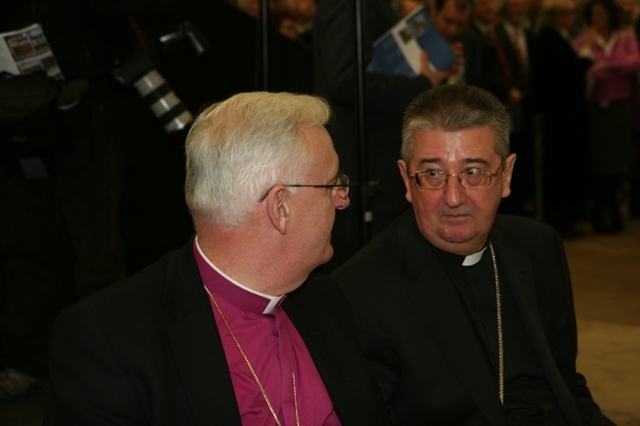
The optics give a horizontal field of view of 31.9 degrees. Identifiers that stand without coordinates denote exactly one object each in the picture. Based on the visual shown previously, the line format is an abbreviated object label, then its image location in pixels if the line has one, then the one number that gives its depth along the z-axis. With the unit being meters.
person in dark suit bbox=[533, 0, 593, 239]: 9.52
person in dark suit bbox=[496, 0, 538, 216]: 9.04
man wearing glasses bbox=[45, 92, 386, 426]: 2.16
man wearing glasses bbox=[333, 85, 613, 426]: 2.86
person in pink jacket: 9.61
